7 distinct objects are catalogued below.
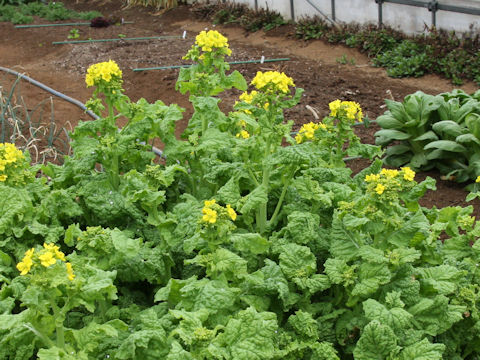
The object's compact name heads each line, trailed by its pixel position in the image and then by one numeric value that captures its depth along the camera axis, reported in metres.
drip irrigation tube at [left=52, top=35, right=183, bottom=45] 11.00
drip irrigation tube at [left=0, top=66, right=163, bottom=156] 7.50
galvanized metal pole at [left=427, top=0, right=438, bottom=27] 8.45
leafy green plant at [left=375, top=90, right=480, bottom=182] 5.11
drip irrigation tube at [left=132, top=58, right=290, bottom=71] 8.80
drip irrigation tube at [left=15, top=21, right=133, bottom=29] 12.27
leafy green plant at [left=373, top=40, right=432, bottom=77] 8.11
